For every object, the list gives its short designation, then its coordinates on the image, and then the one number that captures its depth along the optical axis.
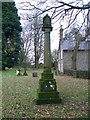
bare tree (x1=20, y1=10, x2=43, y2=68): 23.04
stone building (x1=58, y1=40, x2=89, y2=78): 17.81
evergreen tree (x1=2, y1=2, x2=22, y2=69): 17.92
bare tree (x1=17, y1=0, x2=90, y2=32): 4.67
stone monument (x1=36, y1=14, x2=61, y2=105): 4.95
